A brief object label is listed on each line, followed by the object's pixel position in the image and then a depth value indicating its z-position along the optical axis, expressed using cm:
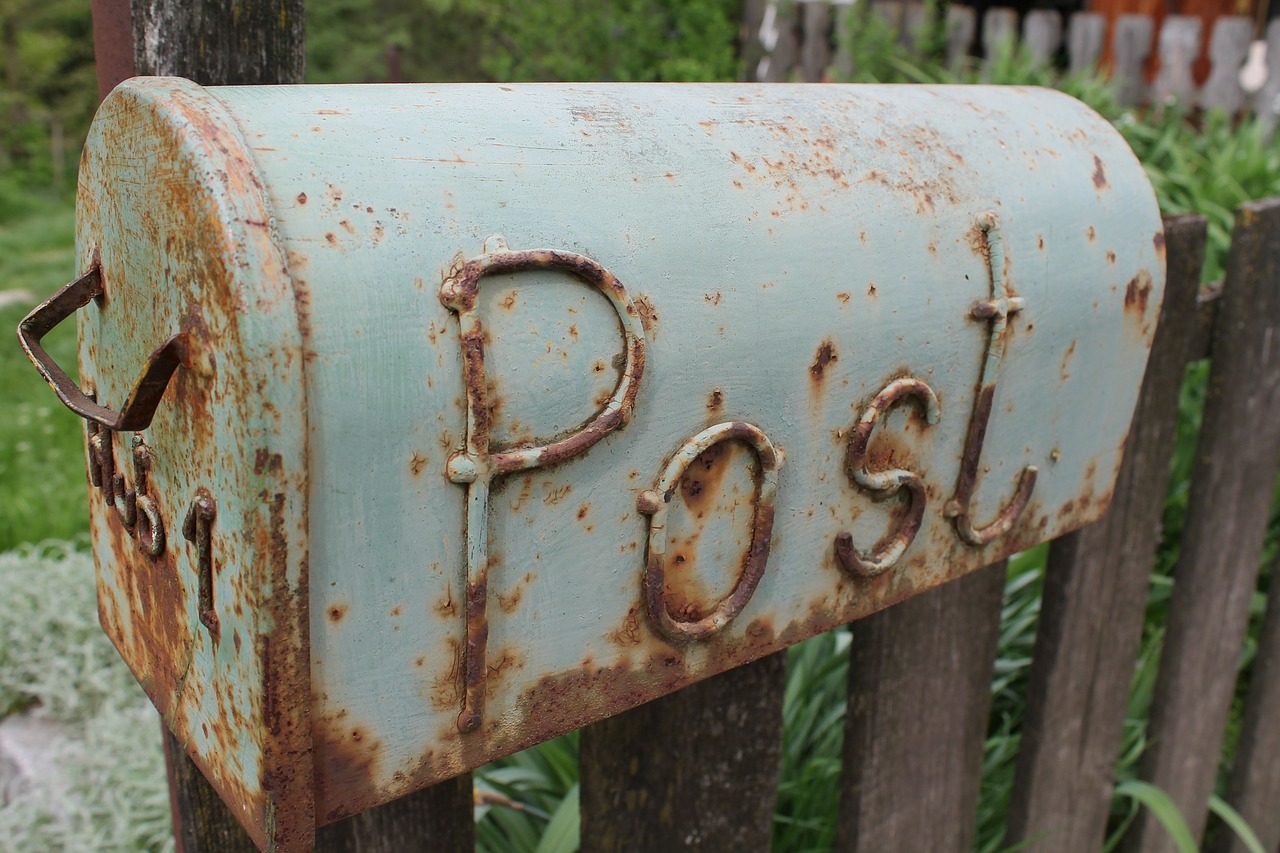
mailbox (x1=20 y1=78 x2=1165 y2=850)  50
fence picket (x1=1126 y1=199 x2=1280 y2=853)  132
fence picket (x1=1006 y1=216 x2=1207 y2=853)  126
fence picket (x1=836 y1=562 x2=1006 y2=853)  110
